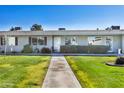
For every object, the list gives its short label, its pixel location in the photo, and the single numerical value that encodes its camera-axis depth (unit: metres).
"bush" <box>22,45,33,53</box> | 9.67
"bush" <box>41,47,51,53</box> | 9.45
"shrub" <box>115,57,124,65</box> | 5.12
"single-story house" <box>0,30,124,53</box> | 9.55
